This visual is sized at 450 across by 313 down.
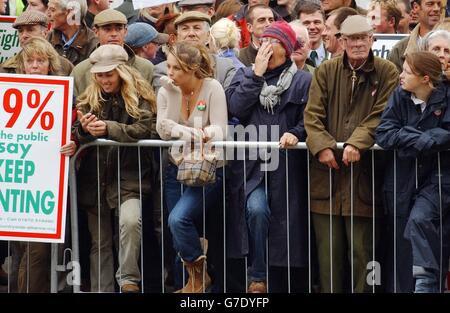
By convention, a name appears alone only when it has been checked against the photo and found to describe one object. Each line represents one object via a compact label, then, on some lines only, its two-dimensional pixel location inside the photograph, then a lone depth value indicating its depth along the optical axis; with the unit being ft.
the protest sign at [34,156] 38.19
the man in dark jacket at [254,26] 43.62
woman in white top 38.11
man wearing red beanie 38.19
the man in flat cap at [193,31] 41.04
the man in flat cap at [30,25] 45.14
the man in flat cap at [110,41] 40.70
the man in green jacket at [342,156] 37.81
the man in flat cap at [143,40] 44.70
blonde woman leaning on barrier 38.68
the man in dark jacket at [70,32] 45.60
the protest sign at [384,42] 45.52
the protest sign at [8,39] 48.19
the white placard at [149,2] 46.09
